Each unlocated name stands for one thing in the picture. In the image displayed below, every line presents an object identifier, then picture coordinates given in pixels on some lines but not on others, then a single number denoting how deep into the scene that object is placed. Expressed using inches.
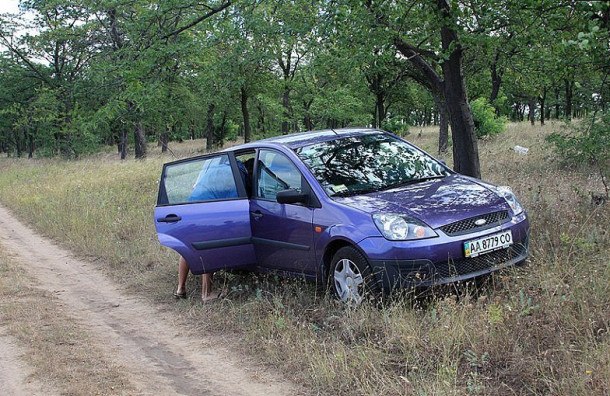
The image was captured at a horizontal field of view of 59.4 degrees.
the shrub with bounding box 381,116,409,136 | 696.1
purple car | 180.7
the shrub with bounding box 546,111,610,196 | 368.8
